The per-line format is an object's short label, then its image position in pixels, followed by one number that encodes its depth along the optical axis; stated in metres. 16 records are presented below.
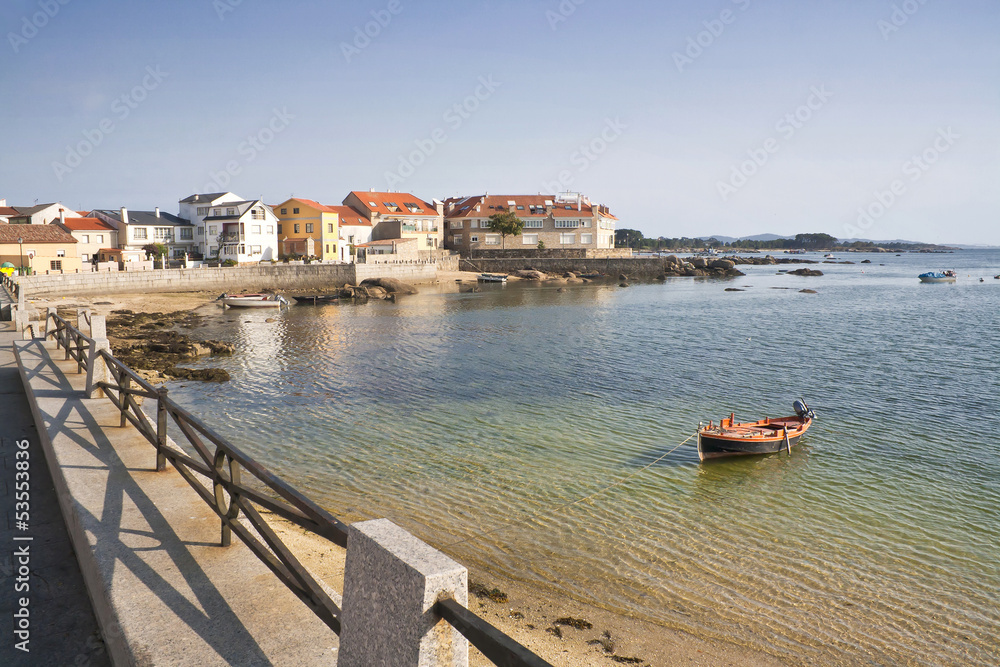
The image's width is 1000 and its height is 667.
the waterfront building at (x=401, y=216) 97.44
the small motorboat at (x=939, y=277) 100.75
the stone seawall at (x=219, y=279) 52.28
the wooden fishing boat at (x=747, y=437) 16.75
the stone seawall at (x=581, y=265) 99.94
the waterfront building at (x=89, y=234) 72.00
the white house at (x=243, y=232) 75.62
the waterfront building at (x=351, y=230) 89.75
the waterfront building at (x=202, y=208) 79.81
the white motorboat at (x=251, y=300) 56.66
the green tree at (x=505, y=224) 103.62
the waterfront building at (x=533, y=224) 108.19
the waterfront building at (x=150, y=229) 75.31
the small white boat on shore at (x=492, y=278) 89.75
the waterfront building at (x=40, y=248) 59.53
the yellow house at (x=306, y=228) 82.62
